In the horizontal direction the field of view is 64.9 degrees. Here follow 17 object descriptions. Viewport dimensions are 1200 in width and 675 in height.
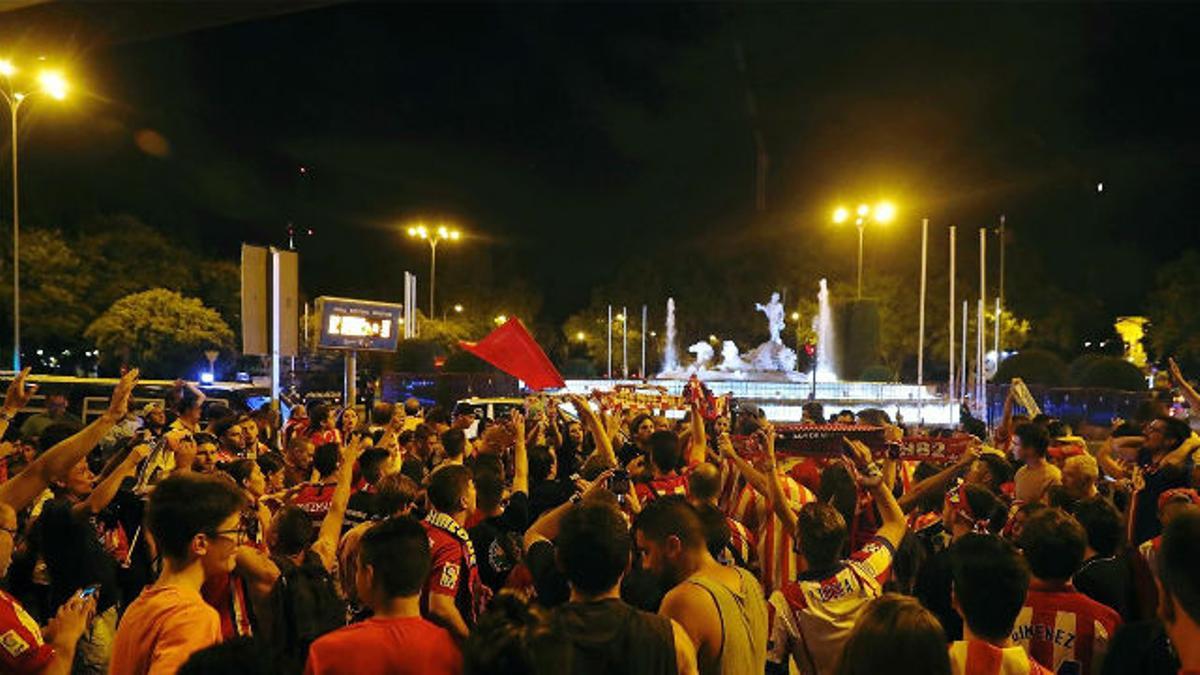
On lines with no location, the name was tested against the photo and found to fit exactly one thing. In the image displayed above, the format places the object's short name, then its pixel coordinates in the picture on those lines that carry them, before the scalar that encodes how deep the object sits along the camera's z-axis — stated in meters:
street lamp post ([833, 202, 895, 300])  27.28
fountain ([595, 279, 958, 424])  31.34
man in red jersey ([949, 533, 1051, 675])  2.99
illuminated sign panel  22.84
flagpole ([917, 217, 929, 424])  27.83
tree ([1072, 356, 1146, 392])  28.22
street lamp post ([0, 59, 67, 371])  20.20
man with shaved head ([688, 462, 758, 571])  4.39
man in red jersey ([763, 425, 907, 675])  3.72
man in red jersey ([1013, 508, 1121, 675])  3.63
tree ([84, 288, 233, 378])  43.14
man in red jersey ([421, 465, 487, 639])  3.83
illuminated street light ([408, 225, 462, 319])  44.16
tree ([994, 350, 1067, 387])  30.72
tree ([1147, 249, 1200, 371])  52.19
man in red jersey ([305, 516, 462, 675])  2.88
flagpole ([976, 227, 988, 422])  28.38
